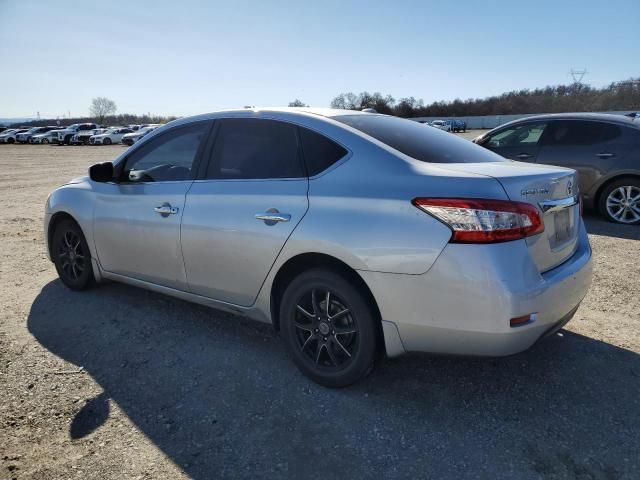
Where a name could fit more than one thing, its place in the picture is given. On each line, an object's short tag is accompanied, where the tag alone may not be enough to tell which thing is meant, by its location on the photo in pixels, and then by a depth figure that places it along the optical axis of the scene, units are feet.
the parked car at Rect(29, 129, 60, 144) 152.76
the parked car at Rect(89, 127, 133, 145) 139.23
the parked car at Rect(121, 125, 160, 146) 121.05
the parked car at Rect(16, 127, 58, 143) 156.97
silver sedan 7.84
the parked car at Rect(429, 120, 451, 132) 173.19
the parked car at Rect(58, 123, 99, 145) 146.41
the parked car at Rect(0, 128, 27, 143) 159.62
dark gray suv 22.86
